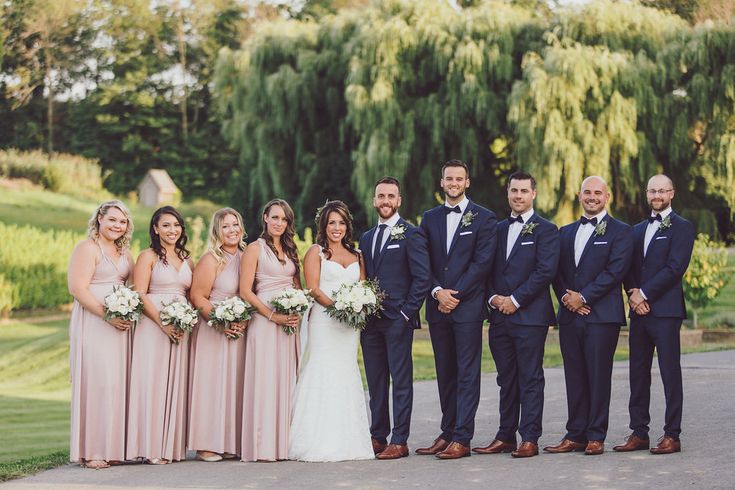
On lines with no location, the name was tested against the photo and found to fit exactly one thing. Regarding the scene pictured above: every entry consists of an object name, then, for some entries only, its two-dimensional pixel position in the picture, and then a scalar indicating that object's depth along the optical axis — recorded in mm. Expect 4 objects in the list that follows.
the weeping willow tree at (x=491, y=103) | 21297
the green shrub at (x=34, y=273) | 23906
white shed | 38625
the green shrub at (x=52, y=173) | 35562
